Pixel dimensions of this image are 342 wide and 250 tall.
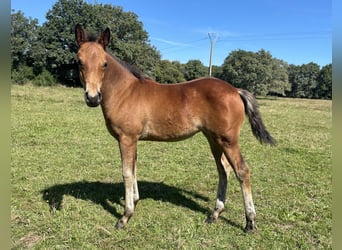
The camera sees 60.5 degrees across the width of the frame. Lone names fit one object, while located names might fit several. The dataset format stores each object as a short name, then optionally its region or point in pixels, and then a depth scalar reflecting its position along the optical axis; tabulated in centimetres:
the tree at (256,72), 4617
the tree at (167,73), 5375
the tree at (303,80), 6800
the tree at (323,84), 6244
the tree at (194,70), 7381
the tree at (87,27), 3894
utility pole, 3019
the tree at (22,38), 3785
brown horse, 386
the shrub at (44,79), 3344
